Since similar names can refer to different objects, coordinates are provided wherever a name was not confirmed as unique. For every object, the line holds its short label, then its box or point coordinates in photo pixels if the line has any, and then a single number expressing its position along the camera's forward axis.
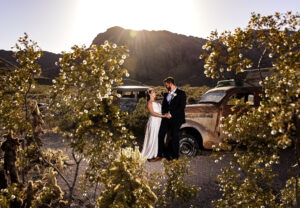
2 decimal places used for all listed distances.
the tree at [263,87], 2.76
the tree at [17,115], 4.52
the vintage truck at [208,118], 8.49
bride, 6.88
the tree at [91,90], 4.05
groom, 6.62
